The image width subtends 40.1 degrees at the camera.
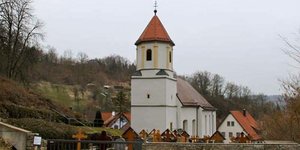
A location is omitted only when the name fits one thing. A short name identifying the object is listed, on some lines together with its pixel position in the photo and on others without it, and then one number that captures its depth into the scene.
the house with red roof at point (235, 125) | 61.36
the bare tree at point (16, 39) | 34.06
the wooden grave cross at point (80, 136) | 15.32
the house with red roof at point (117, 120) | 62.07
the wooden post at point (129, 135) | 17.39
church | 35.72
